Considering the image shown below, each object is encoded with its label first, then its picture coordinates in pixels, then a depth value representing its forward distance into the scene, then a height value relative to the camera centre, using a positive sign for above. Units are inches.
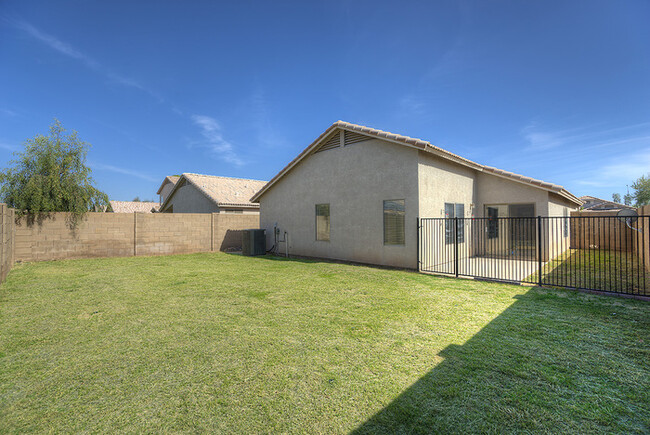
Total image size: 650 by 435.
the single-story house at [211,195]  788.0 +92.1
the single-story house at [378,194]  377.4 +48.7
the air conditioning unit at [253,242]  550.3 -37.5
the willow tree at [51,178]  448.8 +77.3
